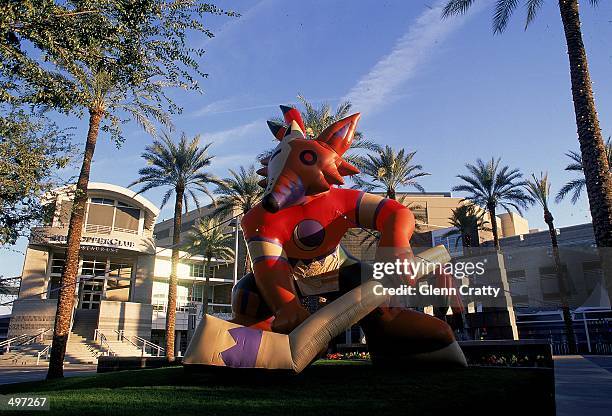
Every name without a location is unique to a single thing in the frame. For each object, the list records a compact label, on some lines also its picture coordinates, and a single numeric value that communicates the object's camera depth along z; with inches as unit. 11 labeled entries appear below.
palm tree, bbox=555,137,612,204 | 1017.5
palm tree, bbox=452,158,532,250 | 1043.3
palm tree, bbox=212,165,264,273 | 1017.5
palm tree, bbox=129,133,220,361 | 881.5
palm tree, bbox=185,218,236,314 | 1353.3
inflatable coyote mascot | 255.8
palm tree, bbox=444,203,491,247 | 1165.7
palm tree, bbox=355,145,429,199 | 947.3
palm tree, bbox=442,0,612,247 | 333.4
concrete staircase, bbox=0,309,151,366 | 983.0
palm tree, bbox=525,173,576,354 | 1015.7
